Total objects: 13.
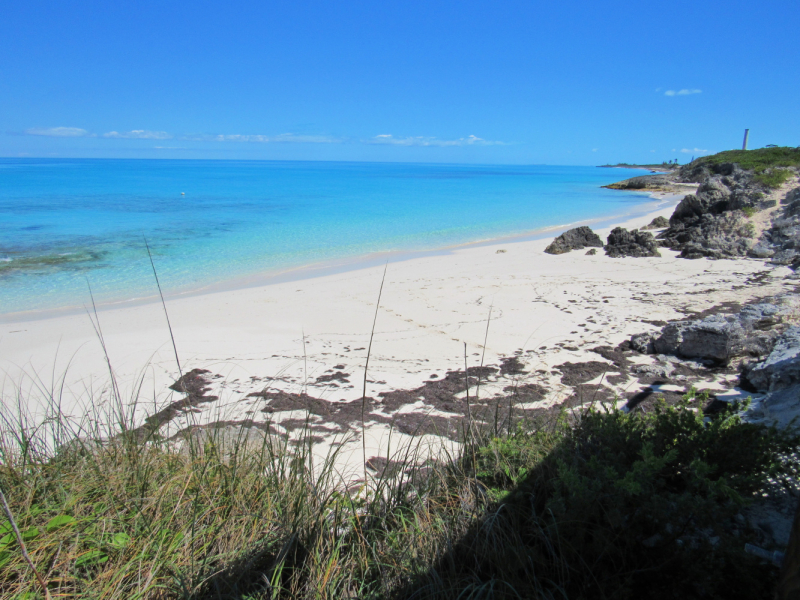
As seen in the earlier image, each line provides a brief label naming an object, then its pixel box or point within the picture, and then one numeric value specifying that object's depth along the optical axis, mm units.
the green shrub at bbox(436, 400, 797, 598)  1804
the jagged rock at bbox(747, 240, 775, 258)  11461
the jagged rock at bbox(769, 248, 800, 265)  10445
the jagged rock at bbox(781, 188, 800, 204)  15227
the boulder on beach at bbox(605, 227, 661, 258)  12453
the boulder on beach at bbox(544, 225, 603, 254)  13536
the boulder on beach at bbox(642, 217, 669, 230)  17469
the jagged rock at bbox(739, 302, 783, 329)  5840
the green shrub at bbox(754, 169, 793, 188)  18516
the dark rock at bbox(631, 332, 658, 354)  5621
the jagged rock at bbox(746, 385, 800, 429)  3152
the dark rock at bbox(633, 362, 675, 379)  4996
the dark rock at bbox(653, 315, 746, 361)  5059
